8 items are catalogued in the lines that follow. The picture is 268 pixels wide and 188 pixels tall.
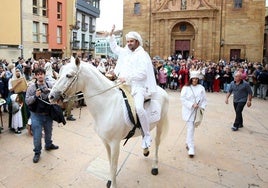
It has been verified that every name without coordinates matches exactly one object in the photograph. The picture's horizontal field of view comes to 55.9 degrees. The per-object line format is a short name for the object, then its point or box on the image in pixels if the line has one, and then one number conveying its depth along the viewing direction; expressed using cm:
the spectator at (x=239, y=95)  736
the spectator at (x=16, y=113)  653
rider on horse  379
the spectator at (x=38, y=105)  476
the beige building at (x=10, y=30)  2044
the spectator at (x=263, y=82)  1333
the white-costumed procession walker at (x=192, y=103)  538
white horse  352
